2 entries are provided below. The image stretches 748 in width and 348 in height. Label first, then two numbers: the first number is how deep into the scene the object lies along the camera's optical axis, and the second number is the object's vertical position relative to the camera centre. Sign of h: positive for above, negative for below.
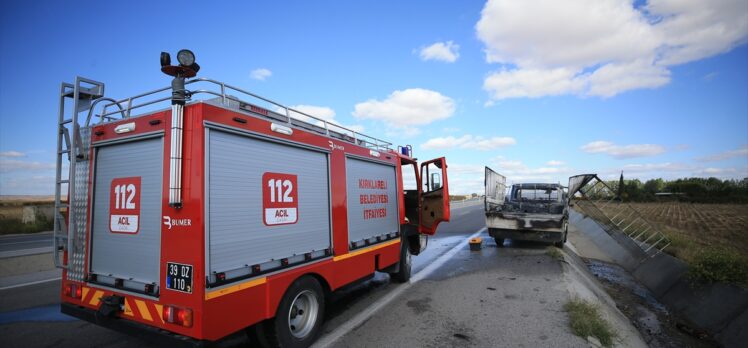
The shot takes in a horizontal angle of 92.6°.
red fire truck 3.19 -0.07
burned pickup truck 10.41 -0.46
